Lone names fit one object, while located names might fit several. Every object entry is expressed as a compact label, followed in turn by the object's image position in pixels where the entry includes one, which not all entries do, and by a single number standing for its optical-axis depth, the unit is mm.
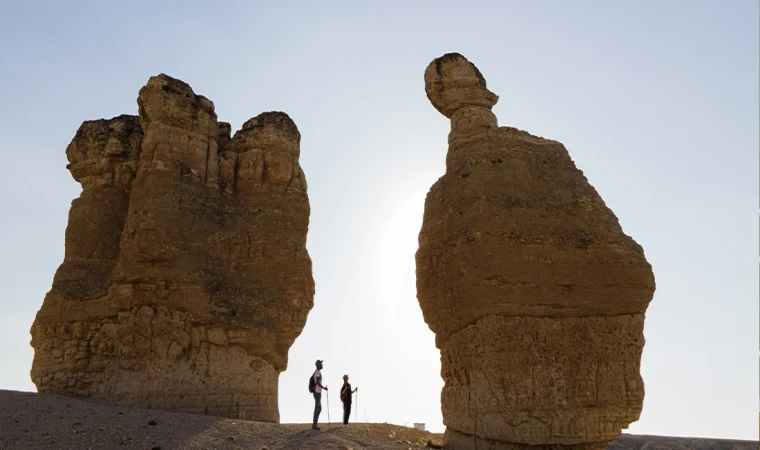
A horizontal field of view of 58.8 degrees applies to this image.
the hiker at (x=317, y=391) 14188
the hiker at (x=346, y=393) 15352
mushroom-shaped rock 12781
